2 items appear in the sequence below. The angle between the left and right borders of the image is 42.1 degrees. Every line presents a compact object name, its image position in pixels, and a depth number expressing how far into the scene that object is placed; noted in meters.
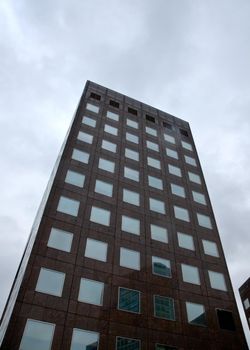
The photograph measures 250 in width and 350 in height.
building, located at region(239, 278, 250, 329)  62.59
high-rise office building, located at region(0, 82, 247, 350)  25.12
